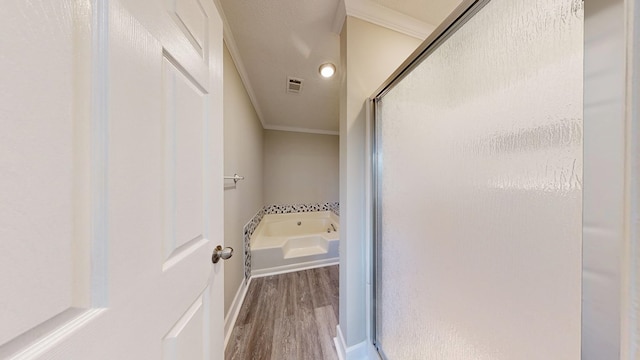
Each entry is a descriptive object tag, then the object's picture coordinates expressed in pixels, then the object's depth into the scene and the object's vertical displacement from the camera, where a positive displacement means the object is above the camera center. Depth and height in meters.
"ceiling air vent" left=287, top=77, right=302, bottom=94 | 1.88 +0.97
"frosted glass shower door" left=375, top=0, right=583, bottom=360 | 0.46 -0.03
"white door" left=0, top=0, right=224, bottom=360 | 0.21 +0.00
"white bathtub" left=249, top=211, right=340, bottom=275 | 2.21 -0.84
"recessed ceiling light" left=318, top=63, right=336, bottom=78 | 1.66 +0.97
